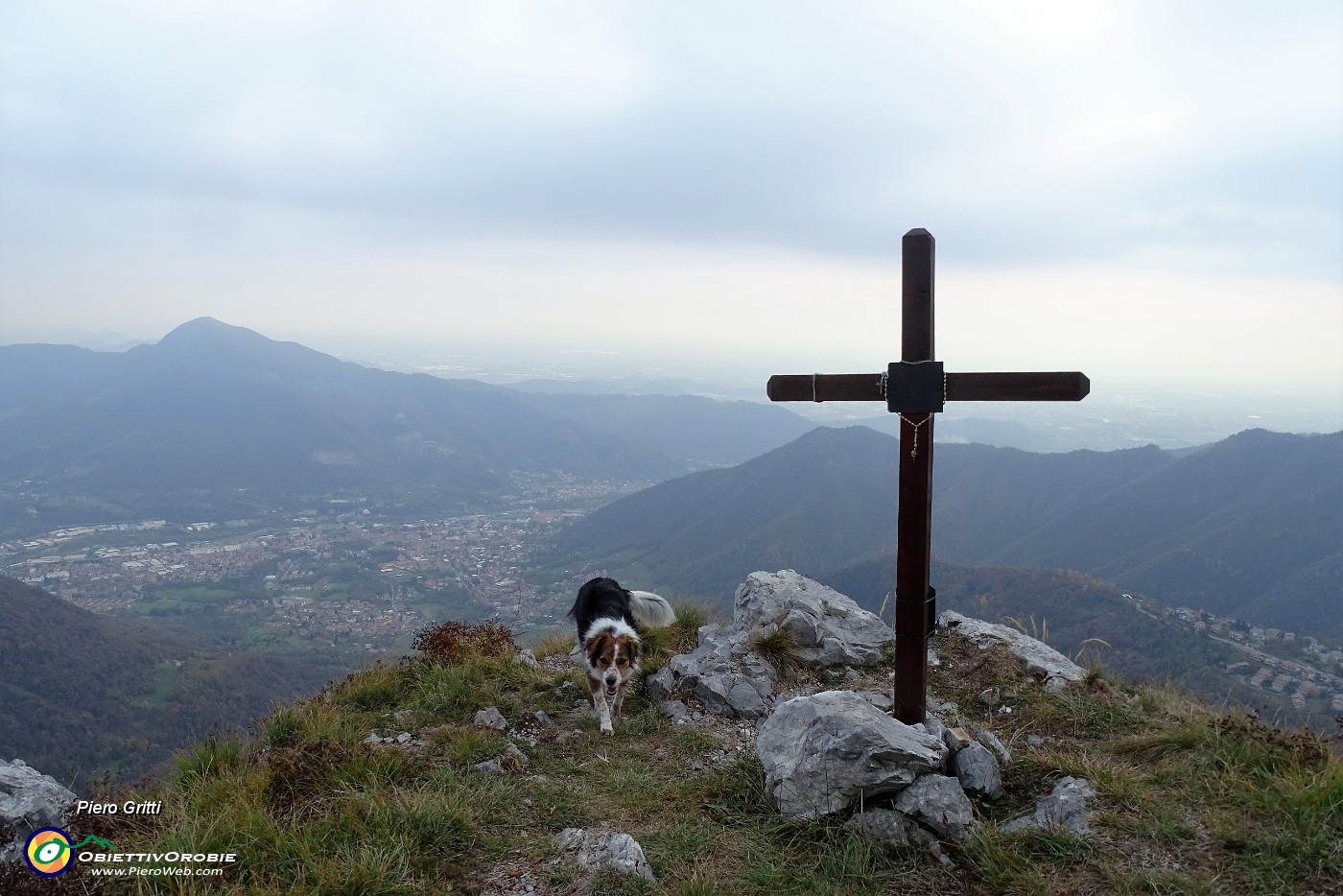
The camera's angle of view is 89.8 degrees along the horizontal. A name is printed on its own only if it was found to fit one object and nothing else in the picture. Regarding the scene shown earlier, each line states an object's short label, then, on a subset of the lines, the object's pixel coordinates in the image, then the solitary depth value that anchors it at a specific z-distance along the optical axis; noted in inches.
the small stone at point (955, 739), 197.0
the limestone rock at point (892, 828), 167.9
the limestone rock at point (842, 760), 177.6
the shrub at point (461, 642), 334.3
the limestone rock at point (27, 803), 175.2
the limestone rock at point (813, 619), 336.5
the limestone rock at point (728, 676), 288.1
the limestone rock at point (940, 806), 168.9
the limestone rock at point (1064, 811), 166.4
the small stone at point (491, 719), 263.9
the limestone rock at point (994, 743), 198.8
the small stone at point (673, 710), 285.4
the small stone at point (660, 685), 305.3
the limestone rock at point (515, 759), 227.5
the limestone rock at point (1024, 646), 296.2
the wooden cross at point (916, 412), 211.9
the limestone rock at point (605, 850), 159.3
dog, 290.0
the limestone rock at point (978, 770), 185.3
